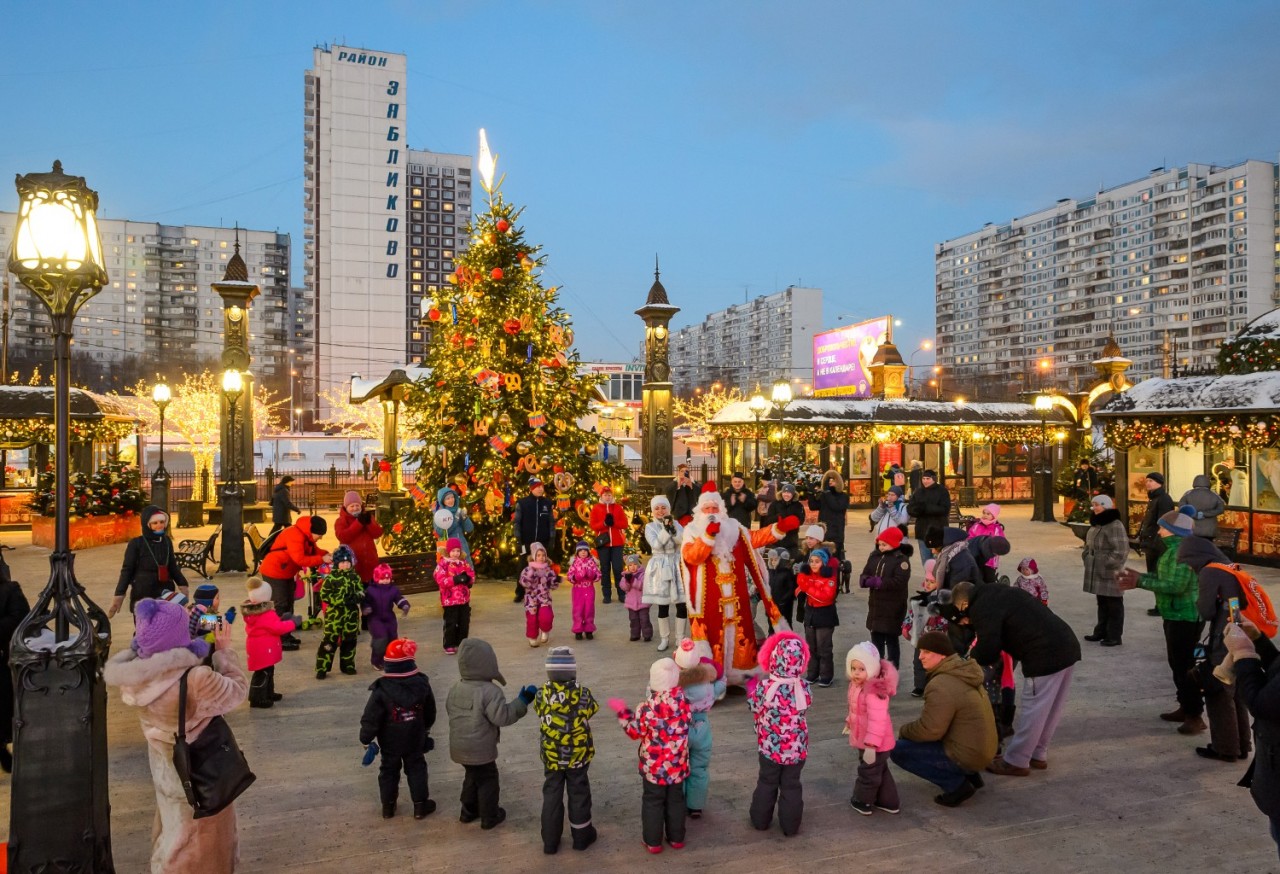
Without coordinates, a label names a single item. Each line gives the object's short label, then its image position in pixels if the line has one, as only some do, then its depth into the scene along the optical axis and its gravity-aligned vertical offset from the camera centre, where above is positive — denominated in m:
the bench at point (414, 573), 11.95 -1.75
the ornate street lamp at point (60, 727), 3.84 -1.27
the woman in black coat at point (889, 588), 7.43 -1.25
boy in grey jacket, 4.93 -1.59
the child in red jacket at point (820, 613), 7.58 -1.53
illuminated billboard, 35.06 +4.07
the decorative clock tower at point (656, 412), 22.70 +1.06
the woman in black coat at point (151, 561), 7.87 -1.02
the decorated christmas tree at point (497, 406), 13.15 +0.76
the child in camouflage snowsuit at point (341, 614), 8.10 -1.58
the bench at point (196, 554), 13.30 -1.61
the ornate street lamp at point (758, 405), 22.72 +1.25
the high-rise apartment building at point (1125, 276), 82.25 +19.16
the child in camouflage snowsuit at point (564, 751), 4.72 -1.71
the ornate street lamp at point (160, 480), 19.70 -0.58
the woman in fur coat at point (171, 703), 3.84 -1.18
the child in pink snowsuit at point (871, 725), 5.14 -1.73
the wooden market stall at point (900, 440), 25.22 +0.27
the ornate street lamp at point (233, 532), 14.27 -1.33
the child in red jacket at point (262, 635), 7.10 -1.56
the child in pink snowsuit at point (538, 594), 9.22 -1.59
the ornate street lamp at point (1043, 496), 22.50 -1.35
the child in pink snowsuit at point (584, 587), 9.52 -1.59
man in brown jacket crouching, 5.30 -1.80
